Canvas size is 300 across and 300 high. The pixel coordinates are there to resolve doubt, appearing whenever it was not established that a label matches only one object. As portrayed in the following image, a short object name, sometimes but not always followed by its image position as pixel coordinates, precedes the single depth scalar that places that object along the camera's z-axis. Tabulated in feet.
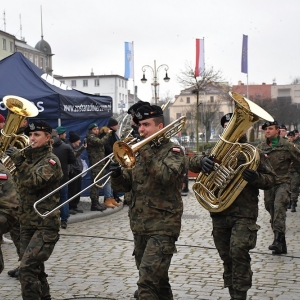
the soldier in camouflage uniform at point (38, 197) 17.47
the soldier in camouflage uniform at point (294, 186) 43.42
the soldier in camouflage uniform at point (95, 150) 40.04
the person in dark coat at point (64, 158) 33.91
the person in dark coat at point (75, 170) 38.40
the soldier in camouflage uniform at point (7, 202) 14.01
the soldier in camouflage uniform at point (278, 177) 26.76
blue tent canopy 37.93
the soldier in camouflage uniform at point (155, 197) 15.56
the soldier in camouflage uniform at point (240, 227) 17.74
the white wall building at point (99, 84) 339.98
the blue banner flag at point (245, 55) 119.44
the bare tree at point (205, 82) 109.58
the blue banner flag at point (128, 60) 110.11
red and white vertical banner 108.91
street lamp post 92.02
